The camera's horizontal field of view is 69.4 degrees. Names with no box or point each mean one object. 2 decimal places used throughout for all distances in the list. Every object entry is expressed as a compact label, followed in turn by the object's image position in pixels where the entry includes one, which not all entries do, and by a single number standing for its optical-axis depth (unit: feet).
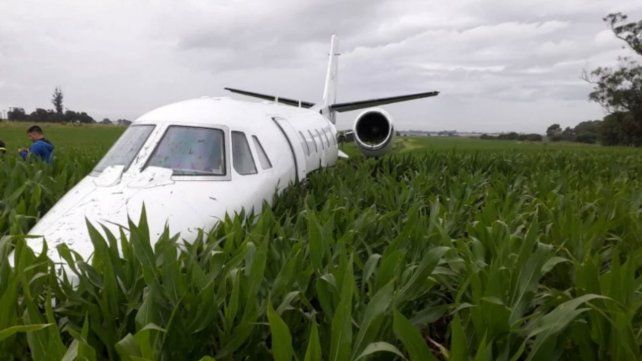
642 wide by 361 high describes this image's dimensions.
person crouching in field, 27.32
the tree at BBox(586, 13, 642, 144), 141.49
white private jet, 10.65
